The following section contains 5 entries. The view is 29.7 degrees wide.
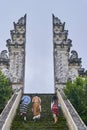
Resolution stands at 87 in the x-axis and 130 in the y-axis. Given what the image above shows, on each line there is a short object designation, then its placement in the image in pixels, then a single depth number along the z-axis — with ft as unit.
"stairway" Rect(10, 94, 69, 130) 23.86
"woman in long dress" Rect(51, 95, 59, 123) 25.85
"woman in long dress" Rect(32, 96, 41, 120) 26.51
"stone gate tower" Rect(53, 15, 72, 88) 51.11
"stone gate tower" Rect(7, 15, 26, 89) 50.71
